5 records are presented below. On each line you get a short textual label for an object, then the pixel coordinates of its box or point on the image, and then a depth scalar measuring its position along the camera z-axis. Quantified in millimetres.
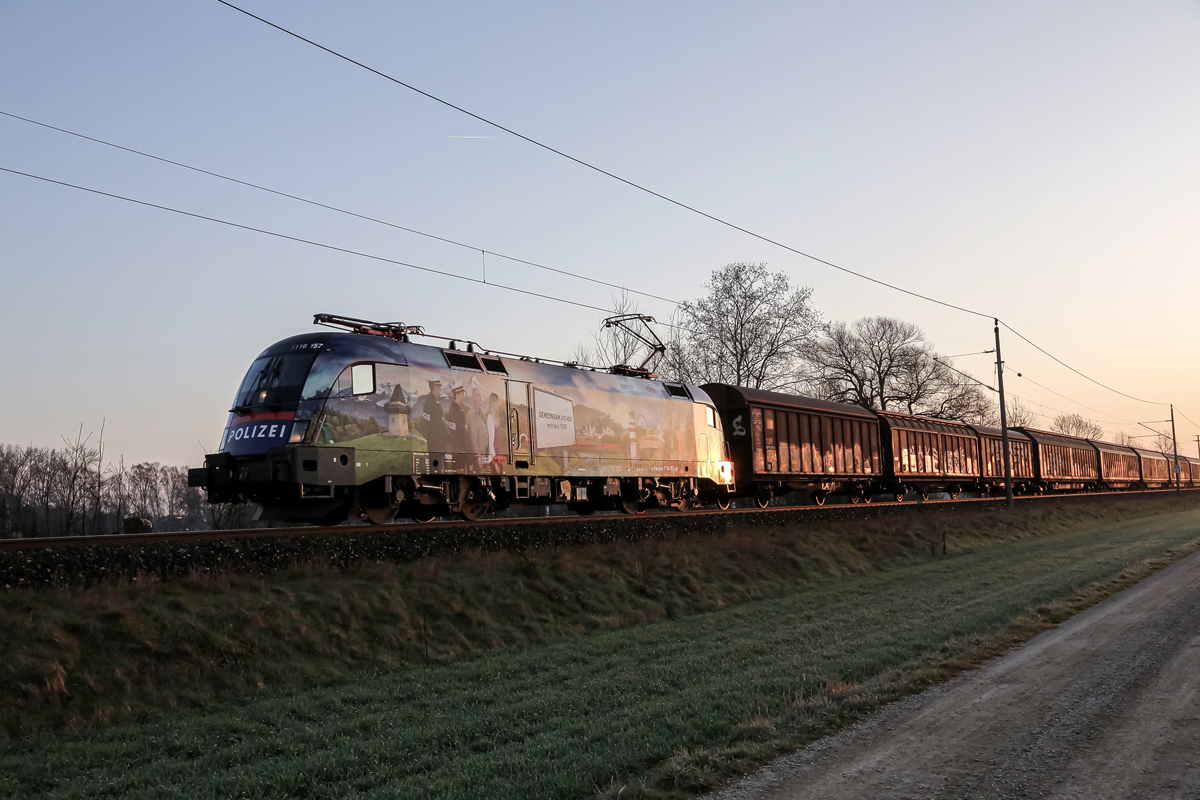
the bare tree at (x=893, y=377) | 65500
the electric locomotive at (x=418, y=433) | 14250
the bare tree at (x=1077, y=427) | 156750
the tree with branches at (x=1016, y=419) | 100525
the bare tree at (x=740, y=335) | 49344
